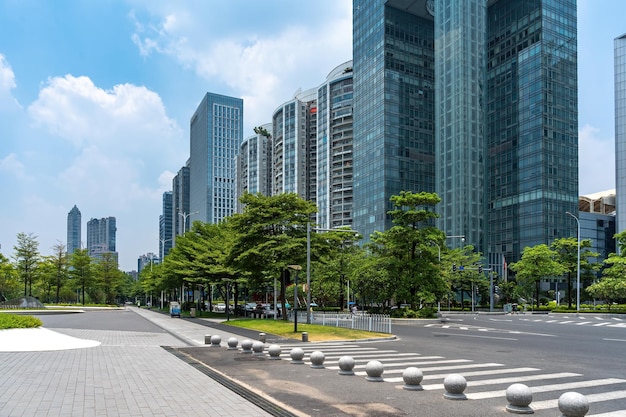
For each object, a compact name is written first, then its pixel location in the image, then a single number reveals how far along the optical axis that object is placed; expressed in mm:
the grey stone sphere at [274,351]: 16844
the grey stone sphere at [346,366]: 13742
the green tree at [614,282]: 52062
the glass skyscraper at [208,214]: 198762
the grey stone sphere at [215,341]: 20594
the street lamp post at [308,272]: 29102
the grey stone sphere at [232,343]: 19688
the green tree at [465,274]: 67625
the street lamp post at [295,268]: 27148
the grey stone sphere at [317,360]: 14945
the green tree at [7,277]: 65562
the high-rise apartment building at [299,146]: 148125
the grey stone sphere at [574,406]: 8625
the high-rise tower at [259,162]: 173875
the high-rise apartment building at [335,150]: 128000
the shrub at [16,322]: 25598
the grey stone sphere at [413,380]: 11642
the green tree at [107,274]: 87812
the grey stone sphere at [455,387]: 10656
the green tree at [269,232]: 34406
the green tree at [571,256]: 63900
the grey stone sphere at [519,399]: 9516
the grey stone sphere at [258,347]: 17962
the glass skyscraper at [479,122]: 96750
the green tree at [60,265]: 76500
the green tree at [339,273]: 59359
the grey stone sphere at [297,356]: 15820
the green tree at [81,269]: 79312
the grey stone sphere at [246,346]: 18531
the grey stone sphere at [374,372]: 12742
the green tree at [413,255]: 45000
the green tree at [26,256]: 70250
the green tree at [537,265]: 63094
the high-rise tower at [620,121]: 106812
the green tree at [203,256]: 45750
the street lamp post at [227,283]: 43344
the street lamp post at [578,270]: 58059
